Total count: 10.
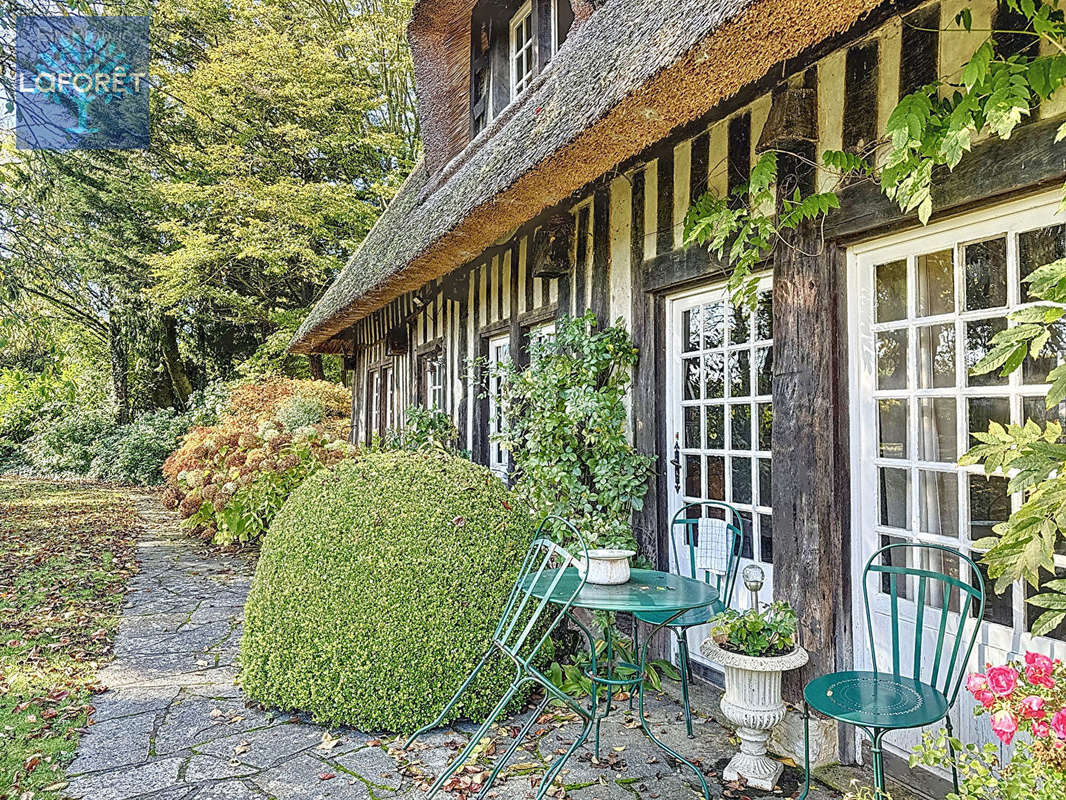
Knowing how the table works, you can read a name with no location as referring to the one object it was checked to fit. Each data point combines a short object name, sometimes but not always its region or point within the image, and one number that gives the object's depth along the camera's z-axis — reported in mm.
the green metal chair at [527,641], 2334
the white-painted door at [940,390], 2131
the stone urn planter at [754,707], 2520
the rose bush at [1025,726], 1546
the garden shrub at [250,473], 6875
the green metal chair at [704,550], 2984
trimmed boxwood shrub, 2980
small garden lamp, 2576
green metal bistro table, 2393
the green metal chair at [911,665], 1972
